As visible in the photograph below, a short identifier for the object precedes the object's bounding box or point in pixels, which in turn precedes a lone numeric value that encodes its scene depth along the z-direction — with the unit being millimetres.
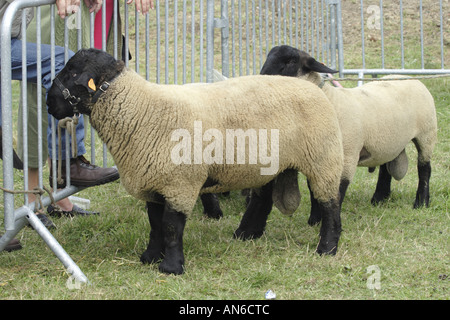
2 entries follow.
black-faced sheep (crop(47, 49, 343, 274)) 3656
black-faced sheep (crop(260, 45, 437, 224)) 4645
